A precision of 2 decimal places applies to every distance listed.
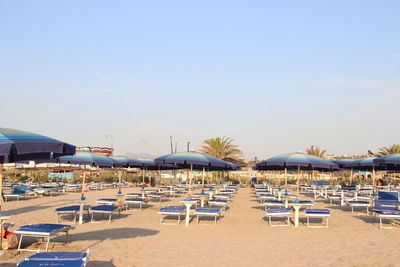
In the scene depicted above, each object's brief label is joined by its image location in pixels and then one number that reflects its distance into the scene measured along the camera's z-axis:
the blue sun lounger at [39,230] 6.80
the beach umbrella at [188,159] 12.11
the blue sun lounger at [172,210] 10.61
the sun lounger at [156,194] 16.44
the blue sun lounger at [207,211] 10.86
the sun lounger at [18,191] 16.71
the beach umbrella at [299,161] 11.69
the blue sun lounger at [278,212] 10.71
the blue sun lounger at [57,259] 4.70
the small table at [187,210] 10.88
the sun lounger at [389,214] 10.32
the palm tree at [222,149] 38.93
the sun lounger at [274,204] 12.96
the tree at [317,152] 43.86
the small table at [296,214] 10.74
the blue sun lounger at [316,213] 10.44
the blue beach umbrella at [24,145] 5.05
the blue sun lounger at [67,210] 10.27
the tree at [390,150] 38.12
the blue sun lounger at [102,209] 10.80
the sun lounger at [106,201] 13.13
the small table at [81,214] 10.62
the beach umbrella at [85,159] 12.23
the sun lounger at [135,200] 13.73
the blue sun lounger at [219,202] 13.55
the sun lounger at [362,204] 13.35
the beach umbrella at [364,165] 19.02
